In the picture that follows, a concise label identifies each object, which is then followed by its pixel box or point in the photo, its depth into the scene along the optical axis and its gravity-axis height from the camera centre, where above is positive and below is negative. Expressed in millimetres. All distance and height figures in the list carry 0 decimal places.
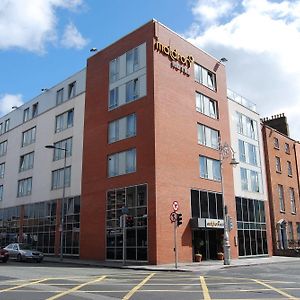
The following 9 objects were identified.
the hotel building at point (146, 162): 23112 +5516
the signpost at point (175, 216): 19270 +685
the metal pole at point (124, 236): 21067 -507
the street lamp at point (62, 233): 26139 -324
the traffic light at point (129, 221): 21497 +486
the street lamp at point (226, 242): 20449 -958
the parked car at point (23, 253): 23398 -1753
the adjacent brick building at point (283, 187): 33124 +4391
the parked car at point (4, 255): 21234 -1690
